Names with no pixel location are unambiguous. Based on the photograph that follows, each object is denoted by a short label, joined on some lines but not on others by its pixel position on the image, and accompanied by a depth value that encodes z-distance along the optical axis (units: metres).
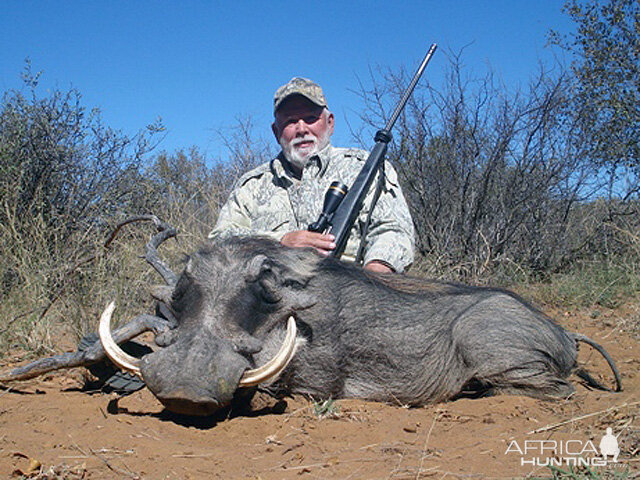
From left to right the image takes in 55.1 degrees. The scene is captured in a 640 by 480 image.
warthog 3.06
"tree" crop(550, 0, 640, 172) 7.37
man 4.78
